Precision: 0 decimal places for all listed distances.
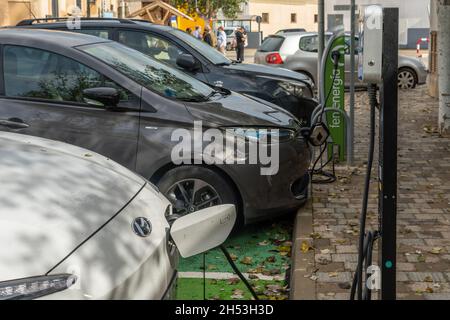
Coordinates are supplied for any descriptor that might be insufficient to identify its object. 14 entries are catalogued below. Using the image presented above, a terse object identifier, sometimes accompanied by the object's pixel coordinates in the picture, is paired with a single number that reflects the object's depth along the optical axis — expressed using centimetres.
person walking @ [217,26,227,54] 3456
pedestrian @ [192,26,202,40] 3223
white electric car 238
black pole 332
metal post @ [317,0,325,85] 958
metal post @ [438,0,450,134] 1084
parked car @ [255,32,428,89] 1933
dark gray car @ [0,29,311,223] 601
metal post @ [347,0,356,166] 859
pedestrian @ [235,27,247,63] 3278
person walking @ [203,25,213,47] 3206
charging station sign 868
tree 4886
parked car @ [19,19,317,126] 982
